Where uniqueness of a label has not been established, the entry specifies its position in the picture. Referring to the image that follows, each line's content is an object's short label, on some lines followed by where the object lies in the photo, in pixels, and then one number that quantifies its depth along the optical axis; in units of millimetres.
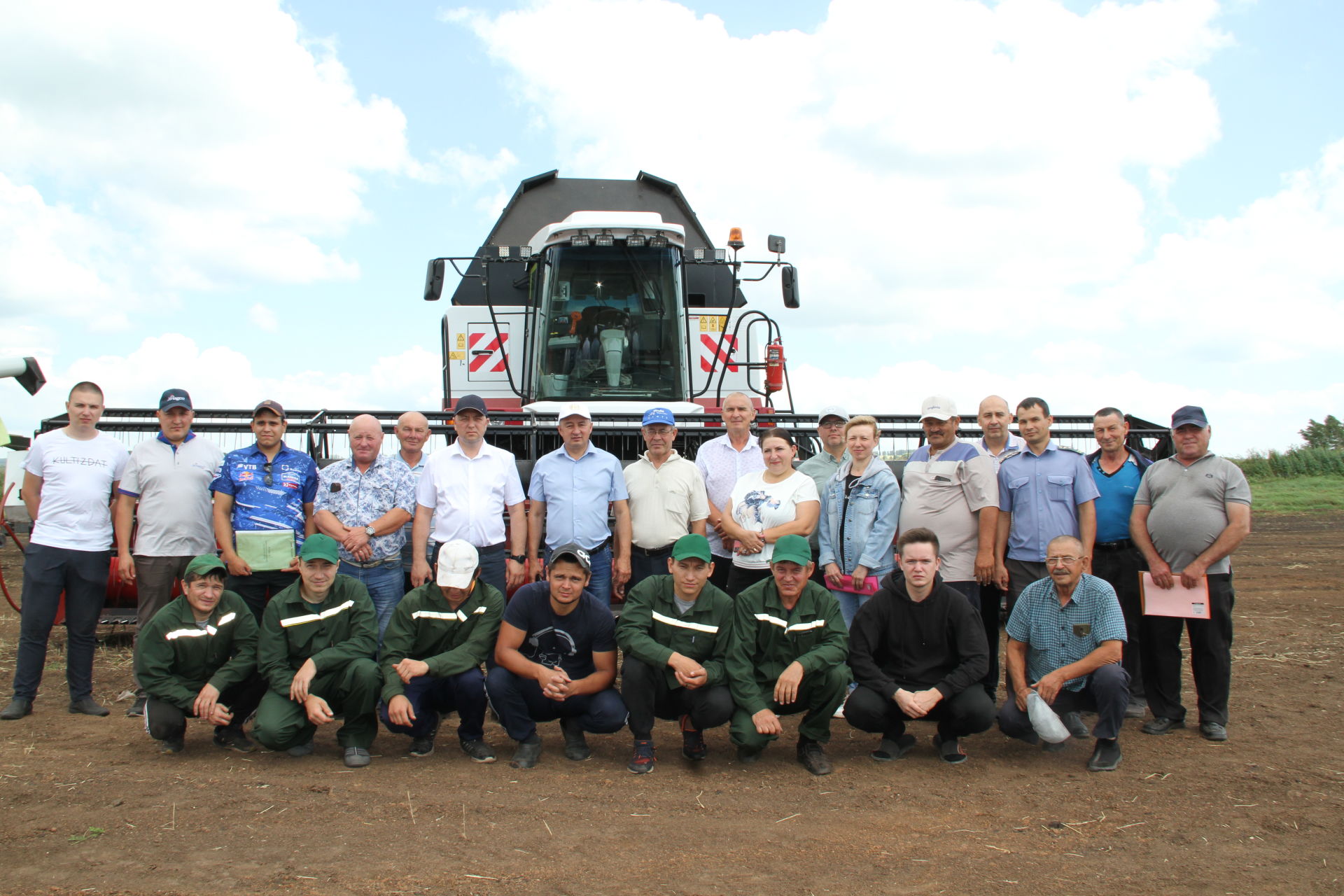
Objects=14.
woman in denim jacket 5500
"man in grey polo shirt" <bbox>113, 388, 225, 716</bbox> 5625
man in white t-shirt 5535
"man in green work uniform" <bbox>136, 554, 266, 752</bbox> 4773
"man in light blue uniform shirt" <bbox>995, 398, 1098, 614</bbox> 5418
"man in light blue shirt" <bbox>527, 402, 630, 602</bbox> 5688
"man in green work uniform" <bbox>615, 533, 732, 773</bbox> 4695
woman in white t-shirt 5500
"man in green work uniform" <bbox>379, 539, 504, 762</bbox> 4797
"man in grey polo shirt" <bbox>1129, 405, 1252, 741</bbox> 5164
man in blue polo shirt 5566
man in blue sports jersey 5512
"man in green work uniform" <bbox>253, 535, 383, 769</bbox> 4734
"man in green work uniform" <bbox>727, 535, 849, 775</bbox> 4668
